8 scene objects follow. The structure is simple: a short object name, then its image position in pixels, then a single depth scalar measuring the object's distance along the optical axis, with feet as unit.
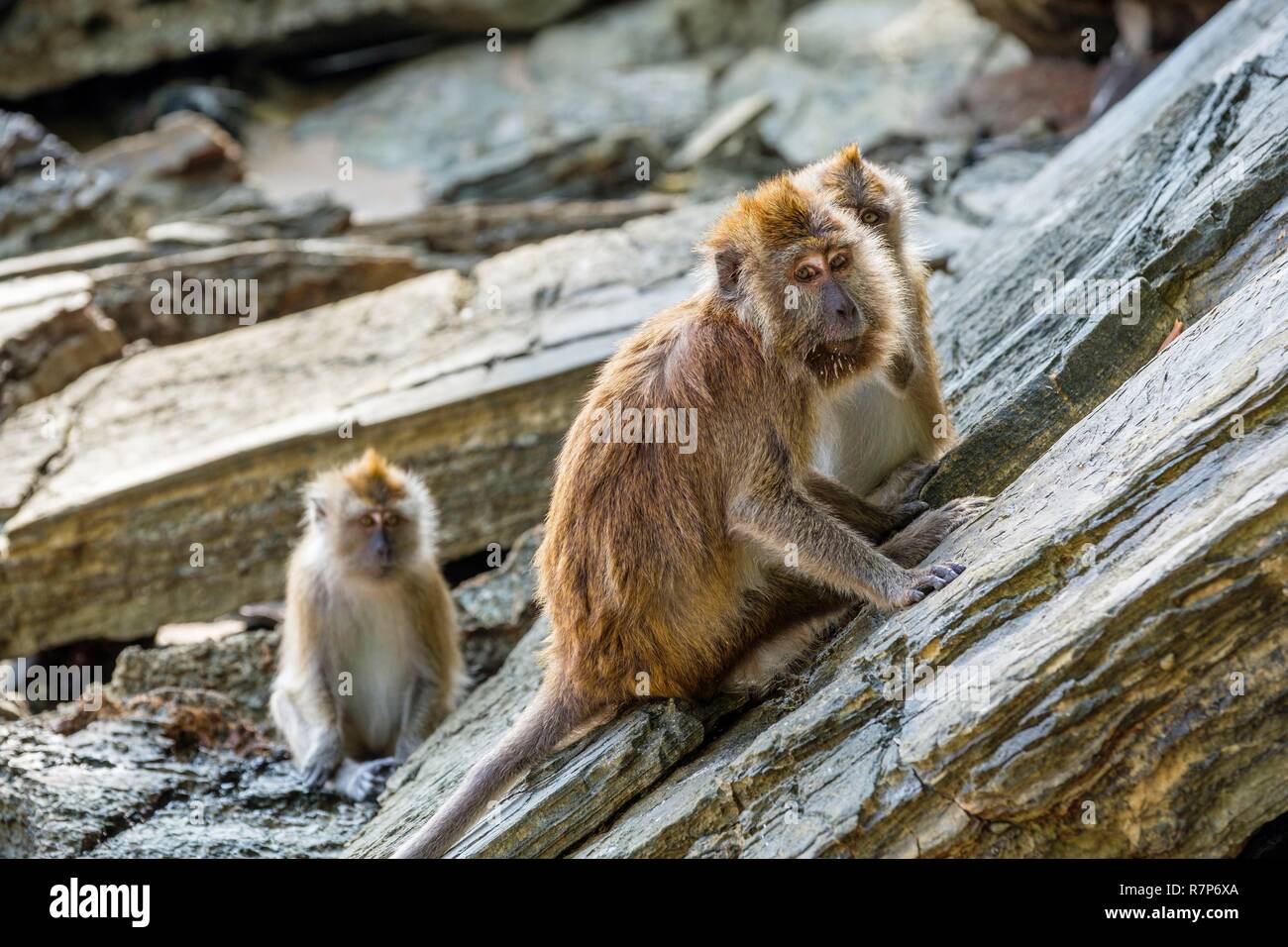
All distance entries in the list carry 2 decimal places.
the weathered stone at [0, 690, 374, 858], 19.71
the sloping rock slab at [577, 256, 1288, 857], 12.49
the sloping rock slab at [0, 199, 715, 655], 29.12
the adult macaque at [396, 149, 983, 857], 15.99
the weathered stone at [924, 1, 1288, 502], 17.80
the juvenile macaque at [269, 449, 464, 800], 25.23
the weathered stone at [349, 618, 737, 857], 15.81
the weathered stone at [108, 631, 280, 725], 26.48
